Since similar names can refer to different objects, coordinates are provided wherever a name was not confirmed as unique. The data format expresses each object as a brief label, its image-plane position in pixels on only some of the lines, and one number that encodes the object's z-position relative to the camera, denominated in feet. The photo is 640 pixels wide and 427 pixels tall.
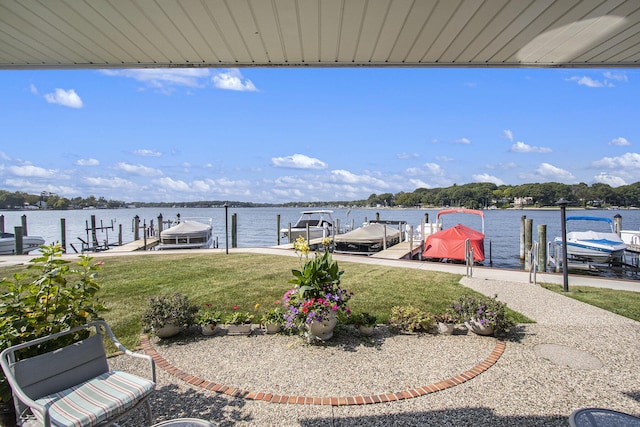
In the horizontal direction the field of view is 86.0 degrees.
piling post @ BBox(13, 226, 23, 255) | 57.88
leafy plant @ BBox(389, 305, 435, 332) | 17.75
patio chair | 7.78
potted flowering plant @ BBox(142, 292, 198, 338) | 16.59
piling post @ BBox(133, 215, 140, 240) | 85.76
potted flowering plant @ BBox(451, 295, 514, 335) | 16.98
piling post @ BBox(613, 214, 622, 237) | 68.64
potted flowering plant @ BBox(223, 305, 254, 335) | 17.78
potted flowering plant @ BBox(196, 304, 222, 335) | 17.53
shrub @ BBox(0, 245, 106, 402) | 8.86
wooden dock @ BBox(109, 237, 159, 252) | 63.62
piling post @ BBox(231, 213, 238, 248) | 72.86
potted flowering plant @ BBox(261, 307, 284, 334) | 17.70
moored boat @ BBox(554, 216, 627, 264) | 54.85
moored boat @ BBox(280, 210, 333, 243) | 78.28
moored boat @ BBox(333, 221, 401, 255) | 63.41
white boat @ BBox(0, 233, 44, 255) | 66.33
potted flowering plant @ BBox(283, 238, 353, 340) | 16.16
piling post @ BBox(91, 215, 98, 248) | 84.06
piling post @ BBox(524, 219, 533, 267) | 57.16
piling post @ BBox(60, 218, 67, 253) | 69.18
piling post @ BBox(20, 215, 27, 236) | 83.24
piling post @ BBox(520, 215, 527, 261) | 64.56
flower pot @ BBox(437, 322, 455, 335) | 17.66
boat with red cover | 49.93
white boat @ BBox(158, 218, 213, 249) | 72.23
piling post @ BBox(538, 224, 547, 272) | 46.30
